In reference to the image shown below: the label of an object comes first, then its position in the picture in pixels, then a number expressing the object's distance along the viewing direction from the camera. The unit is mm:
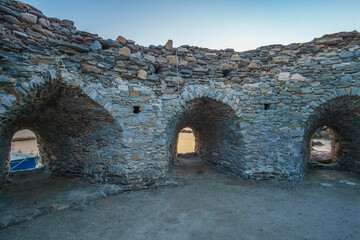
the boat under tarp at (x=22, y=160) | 9772
